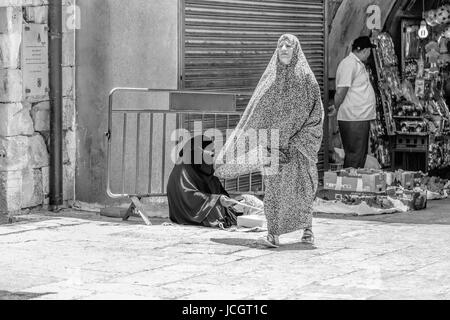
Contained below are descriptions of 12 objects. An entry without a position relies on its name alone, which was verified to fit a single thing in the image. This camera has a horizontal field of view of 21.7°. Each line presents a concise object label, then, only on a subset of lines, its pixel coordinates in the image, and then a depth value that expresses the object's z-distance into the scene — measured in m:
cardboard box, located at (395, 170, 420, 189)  12.41
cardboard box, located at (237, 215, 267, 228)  10.38
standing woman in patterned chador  9.34
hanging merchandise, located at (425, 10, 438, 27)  14.08
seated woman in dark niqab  10.63
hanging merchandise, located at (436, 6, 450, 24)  14.07
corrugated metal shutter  11.80
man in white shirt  13.13
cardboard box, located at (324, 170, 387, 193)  11.93
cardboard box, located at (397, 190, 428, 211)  11.86
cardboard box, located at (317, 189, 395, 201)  11.94
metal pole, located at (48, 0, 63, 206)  11.59
